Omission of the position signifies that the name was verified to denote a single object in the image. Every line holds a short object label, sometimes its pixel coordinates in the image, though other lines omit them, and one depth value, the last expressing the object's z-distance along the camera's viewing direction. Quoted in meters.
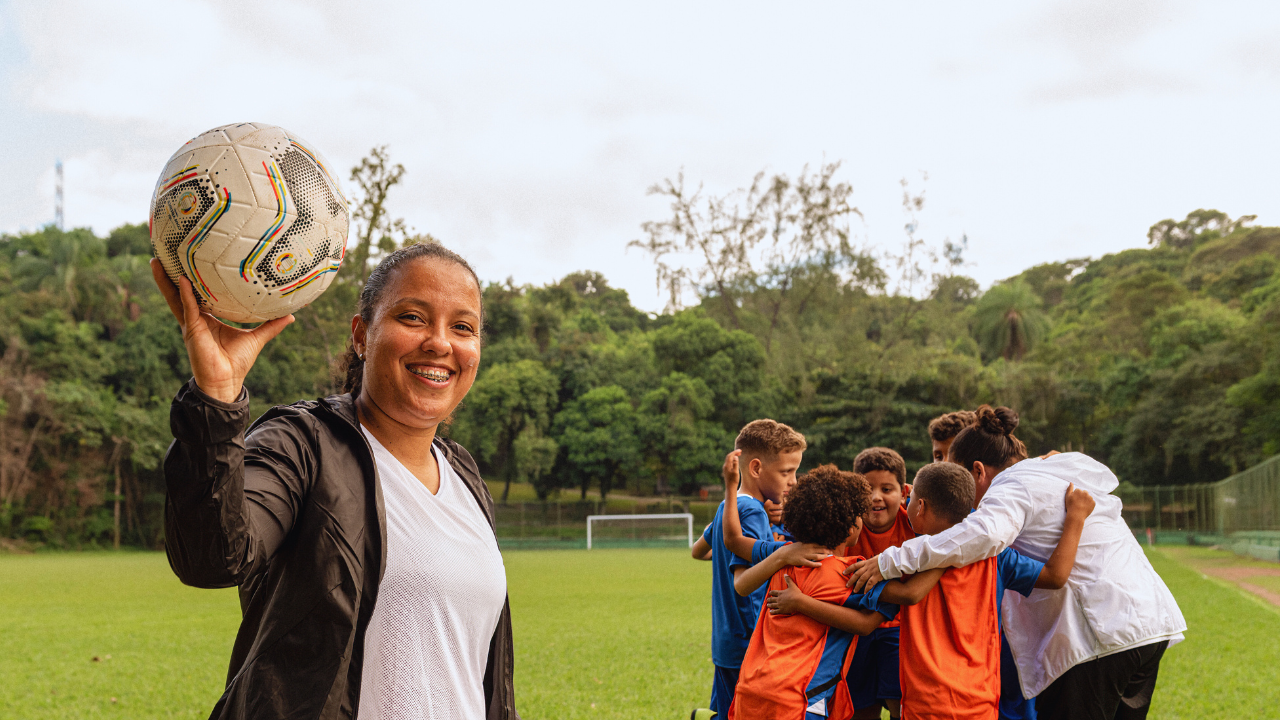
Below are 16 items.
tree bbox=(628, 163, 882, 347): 37.59
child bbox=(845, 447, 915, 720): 3.57
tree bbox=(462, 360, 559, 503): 32.81
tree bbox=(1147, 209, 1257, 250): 61.38
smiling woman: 1.27
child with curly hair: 2.92
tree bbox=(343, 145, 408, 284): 25.09
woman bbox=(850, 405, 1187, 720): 2.96
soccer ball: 1.53
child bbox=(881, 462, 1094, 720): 2.88
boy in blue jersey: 3.57
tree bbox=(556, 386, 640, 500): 33.12
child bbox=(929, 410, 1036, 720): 3.27
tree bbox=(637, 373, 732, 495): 32.38
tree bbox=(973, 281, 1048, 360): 48.12
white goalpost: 29.13
